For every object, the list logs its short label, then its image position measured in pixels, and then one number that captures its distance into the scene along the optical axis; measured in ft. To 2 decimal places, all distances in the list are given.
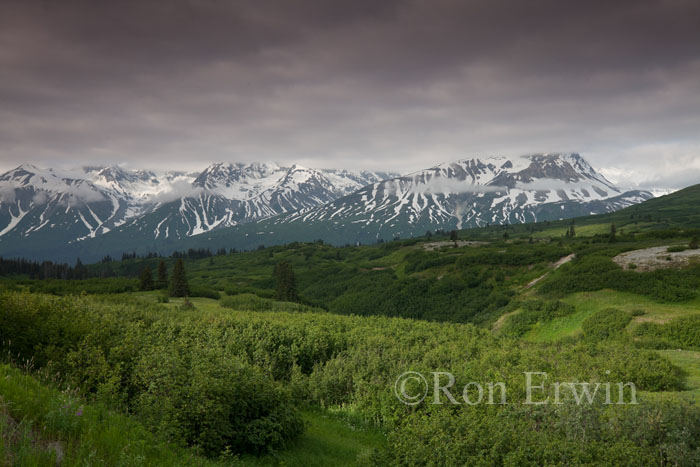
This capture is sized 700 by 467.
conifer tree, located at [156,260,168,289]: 270.55
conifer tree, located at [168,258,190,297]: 222.28
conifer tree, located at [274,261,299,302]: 295.69
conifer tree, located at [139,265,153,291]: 251.60
